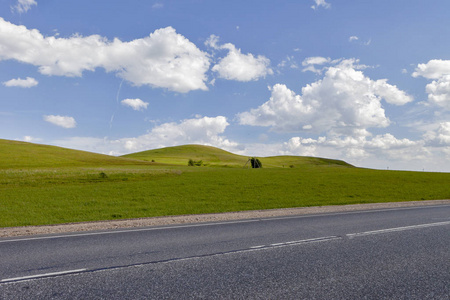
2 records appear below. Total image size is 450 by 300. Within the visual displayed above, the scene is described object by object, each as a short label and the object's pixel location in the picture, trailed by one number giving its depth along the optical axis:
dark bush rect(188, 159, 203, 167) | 80.11
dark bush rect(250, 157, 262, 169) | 81.29
